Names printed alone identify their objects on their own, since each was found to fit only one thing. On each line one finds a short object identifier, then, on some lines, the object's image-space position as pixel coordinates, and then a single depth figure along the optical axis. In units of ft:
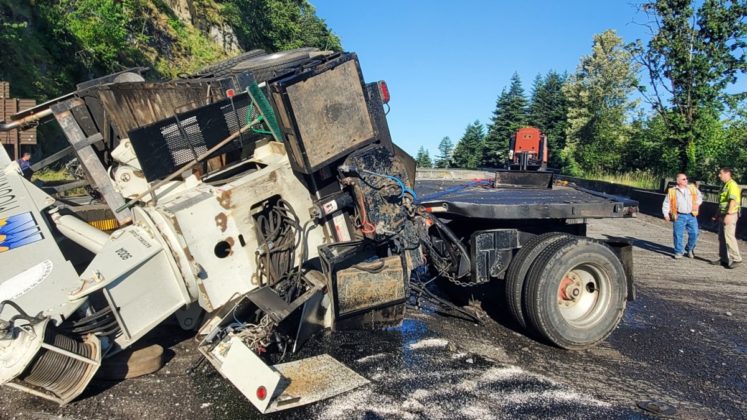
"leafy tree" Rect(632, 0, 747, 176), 55.88
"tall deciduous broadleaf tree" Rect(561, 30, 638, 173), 127.54
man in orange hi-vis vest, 28.40
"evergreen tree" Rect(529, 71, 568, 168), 169.27
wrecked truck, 10.36
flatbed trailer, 13.37
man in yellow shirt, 26.04
